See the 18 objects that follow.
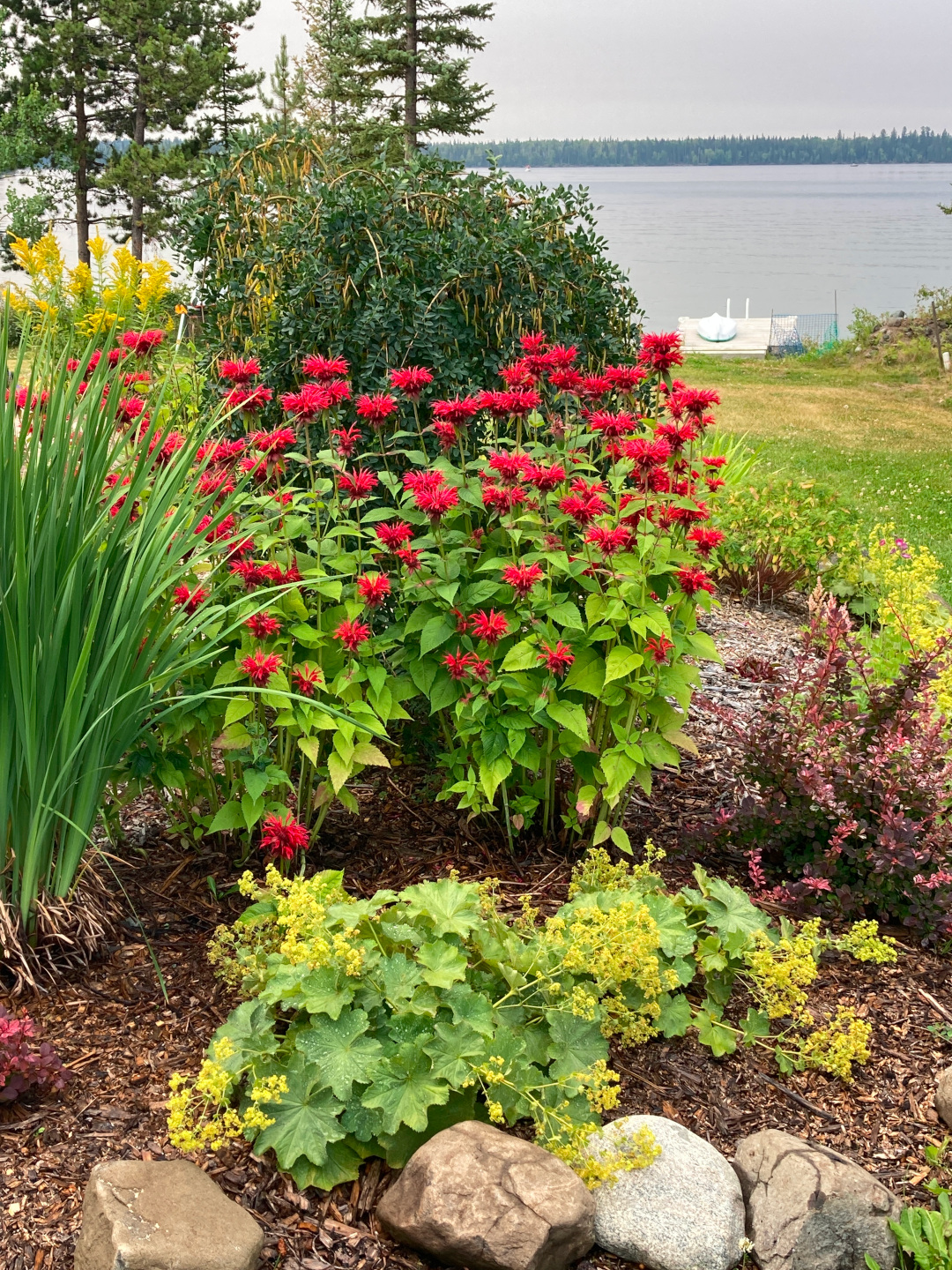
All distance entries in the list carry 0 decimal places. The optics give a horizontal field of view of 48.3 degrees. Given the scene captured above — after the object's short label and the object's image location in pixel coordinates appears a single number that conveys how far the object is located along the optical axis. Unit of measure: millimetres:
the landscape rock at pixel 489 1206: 1878
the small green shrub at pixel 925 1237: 2008
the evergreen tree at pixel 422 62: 22172
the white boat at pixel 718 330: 31047
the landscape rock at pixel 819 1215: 2053
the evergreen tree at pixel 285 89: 27734
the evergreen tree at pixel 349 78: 21438
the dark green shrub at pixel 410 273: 3680
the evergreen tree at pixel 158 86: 27859
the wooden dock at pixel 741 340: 27766
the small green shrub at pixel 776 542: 6023
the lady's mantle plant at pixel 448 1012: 2051
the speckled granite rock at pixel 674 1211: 2049
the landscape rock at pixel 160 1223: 1755
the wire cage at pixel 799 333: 25297
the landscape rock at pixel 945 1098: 2396
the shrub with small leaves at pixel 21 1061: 2084
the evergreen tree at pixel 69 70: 29141
